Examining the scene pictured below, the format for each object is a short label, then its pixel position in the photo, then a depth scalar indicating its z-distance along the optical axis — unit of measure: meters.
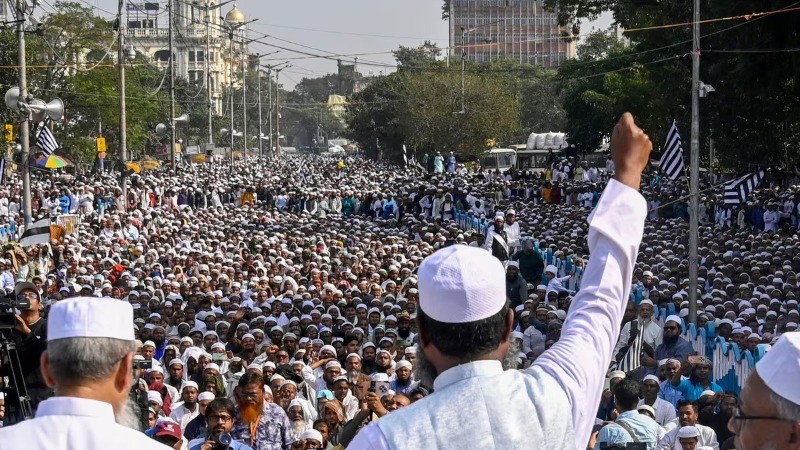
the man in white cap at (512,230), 20.72
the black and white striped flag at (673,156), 22.80
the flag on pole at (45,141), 29.50
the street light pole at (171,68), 45.18
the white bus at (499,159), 64.44
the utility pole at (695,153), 18.32
